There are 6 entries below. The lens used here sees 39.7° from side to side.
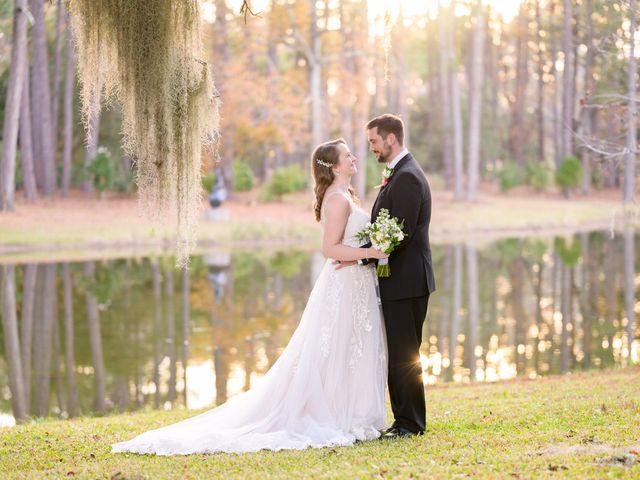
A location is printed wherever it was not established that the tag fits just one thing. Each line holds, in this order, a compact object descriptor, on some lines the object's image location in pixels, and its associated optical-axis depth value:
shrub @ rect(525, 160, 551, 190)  44.94
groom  6.39
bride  6.51
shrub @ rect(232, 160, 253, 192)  37.84
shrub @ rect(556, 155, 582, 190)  42.38
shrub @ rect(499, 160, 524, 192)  44.69
